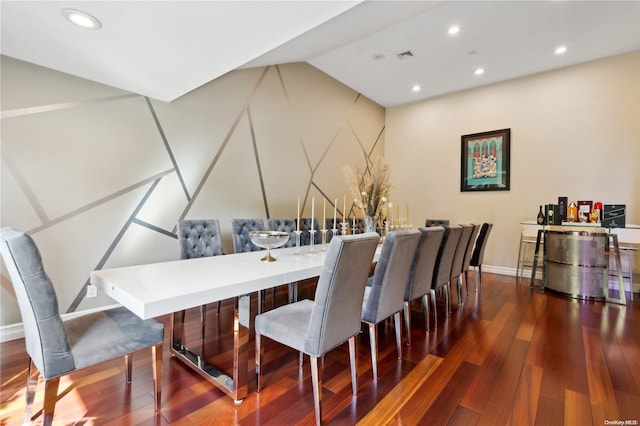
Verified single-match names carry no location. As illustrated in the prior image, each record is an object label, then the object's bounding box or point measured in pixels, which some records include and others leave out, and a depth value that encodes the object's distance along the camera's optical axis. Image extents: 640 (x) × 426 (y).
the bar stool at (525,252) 4.83
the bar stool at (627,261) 3.98
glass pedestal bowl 2.10
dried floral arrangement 3.00
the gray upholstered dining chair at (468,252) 3.42
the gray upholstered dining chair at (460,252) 3.06
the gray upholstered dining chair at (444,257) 2.75
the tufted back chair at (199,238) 2.68
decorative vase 3.07
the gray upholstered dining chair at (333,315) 1.40
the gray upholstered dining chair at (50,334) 1.19
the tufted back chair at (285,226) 3.60
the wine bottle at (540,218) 4.34
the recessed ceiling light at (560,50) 4.03
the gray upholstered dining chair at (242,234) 3.16
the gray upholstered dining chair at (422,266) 2.31
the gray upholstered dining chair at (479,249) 3.79
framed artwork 5.10
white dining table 1.27
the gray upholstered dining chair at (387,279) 1.83
